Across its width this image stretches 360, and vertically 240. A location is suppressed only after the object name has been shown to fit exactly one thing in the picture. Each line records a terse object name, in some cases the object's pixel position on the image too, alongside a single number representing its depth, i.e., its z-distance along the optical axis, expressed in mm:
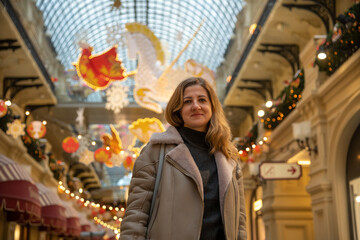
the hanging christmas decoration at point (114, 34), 15258
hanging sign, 13320
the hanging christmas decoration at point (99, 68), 15562
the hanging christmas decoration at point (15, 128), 14930
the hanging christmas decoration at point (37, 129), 17375
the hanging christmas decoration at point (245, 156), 18406
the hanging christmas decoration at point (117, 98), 16714
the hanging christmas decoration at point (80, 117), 21450
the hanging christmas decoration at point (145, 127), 15672
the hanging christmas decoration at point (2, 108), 12795
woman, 2818
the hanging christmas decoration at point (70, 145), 20703
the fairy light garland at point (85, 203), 22766
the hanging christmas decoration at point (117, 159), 18480
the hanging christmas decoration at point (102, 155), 19859
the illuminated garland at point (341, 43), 9734
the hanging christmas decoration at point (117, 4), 14084
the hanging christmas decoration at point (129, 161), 18219
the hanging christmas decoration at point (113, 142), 17703
